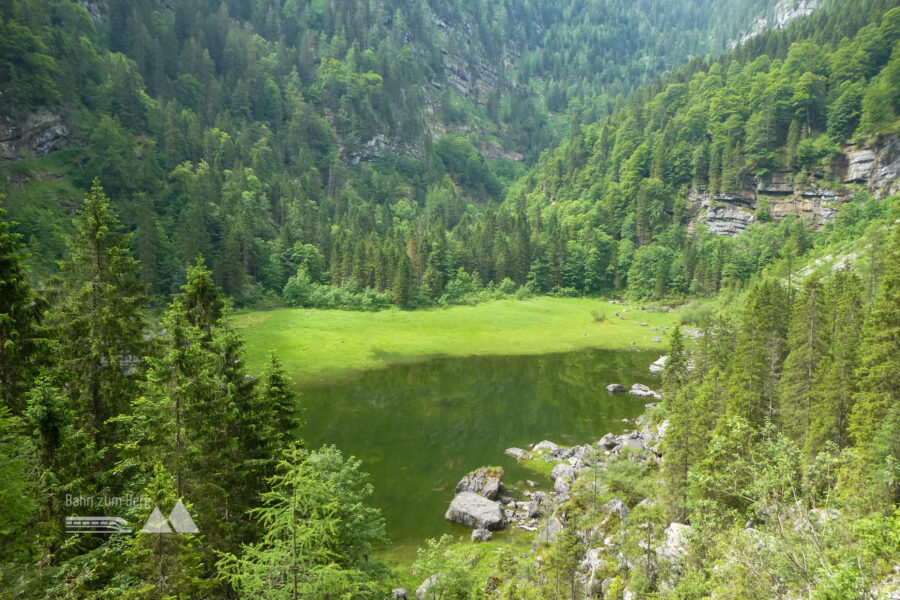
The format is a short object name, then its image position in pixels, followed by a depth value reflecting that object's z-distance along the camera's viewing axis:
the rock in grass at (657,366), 62.05
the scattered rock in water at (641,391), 52.81
